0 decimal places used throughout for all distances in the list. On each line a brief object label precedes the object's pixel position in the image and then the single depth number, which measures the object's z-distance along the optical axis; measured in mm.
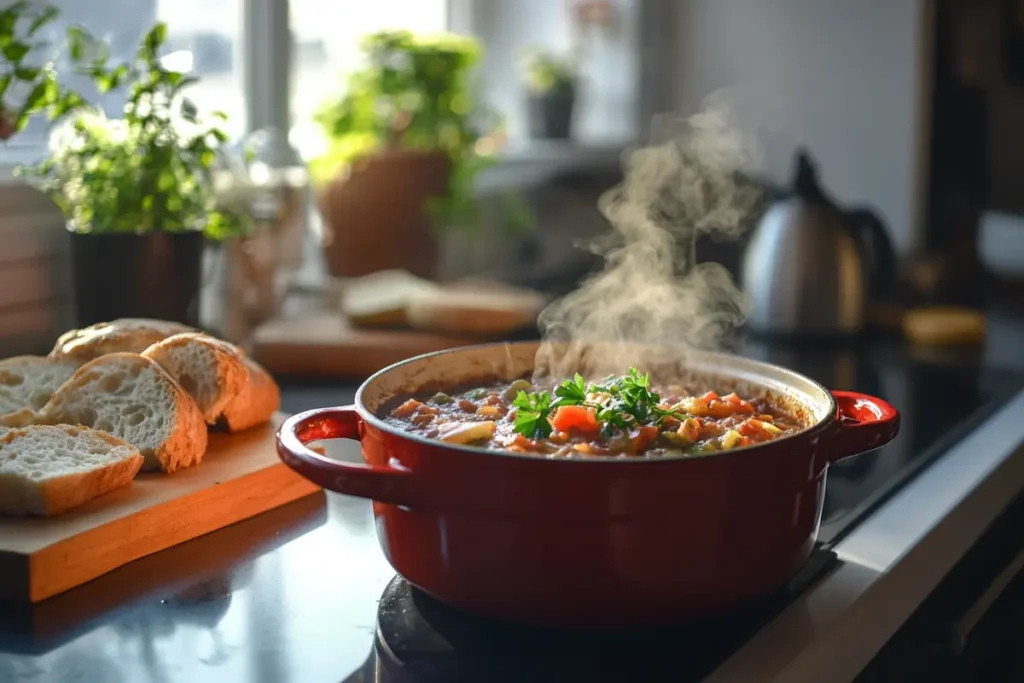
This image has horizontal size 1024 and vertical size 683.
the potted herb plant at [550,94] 2826
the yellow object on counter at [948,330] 1996
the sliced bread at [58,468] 856
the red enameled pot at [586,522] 695
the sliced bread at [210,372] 1073
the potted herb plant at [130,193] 1286
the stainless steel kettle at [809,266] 1942
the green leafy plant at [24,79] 1188
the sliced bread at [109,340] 1113
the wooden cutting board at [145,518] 813
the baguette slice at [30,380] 1062
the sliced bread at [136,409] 996
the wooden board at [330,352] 1601
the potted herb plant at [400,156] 2078
